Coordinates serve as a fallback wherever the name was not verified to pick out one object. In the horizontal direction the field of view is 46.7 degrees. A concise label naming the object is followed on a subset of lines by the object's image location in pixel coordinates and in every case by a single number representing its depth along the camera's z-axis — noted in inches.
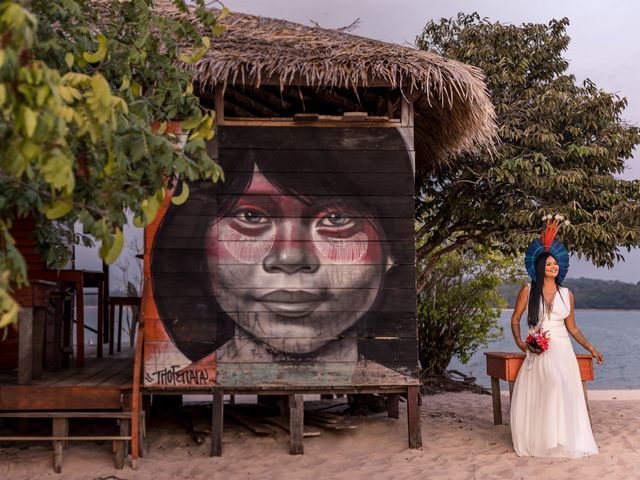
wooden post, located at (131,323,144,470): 248.8
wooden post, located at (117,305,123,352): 390.3
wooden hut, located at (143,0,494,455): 260.4
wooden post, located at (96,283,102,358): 339.6
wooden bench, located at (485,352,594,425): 278.1
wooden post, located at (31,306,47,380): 257.9
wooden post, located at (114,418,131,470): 247.1
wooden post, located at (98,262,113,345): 348.5
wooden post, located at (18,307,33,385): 243.9
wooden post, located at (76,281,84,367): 292.7
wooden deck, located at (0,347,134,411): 247.4
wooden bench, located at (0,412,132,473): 243.3
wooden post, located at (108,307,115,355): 370.9
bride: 253.8
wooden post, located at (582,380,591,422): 273.1
